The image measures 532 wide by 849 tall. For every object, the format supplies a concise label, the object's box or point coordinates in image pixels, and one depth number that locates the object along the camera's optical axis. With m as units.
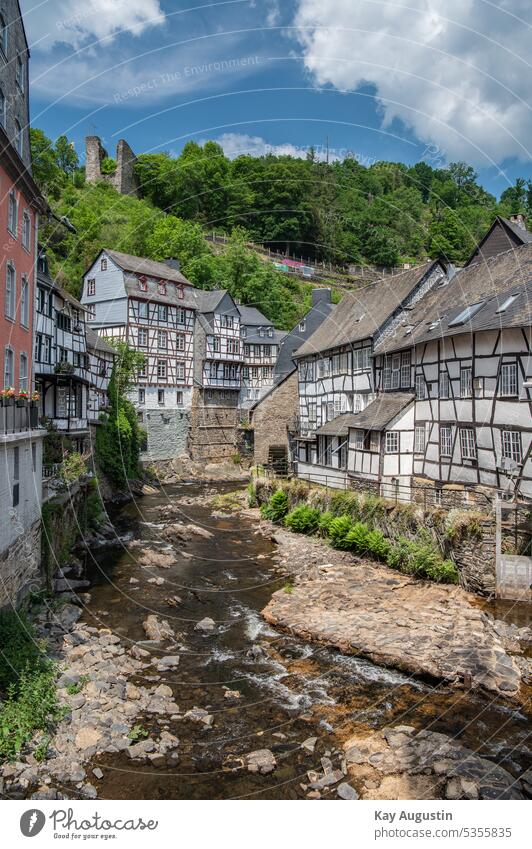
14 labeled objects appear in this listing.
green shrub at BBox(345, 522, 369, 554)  23.69
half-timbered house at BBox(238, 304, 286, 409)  56.06
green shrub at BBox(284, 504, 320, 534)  27.80
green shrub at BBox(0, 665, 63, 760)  10.70
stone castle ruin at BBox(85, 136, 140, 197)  80.25
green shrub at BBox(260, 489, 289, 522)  30.78
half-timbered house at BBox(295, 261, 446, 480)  30.25
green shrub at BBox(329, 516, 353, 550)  24.71
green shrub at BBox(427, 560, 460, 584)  20.14
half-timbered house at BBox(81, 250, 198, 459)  45.75
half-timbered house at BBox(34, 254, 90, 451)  27.80
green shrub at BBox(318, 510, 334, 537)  26.38
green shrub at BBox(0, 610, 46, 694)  12.09
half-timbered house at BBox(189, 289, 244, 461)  51.56
